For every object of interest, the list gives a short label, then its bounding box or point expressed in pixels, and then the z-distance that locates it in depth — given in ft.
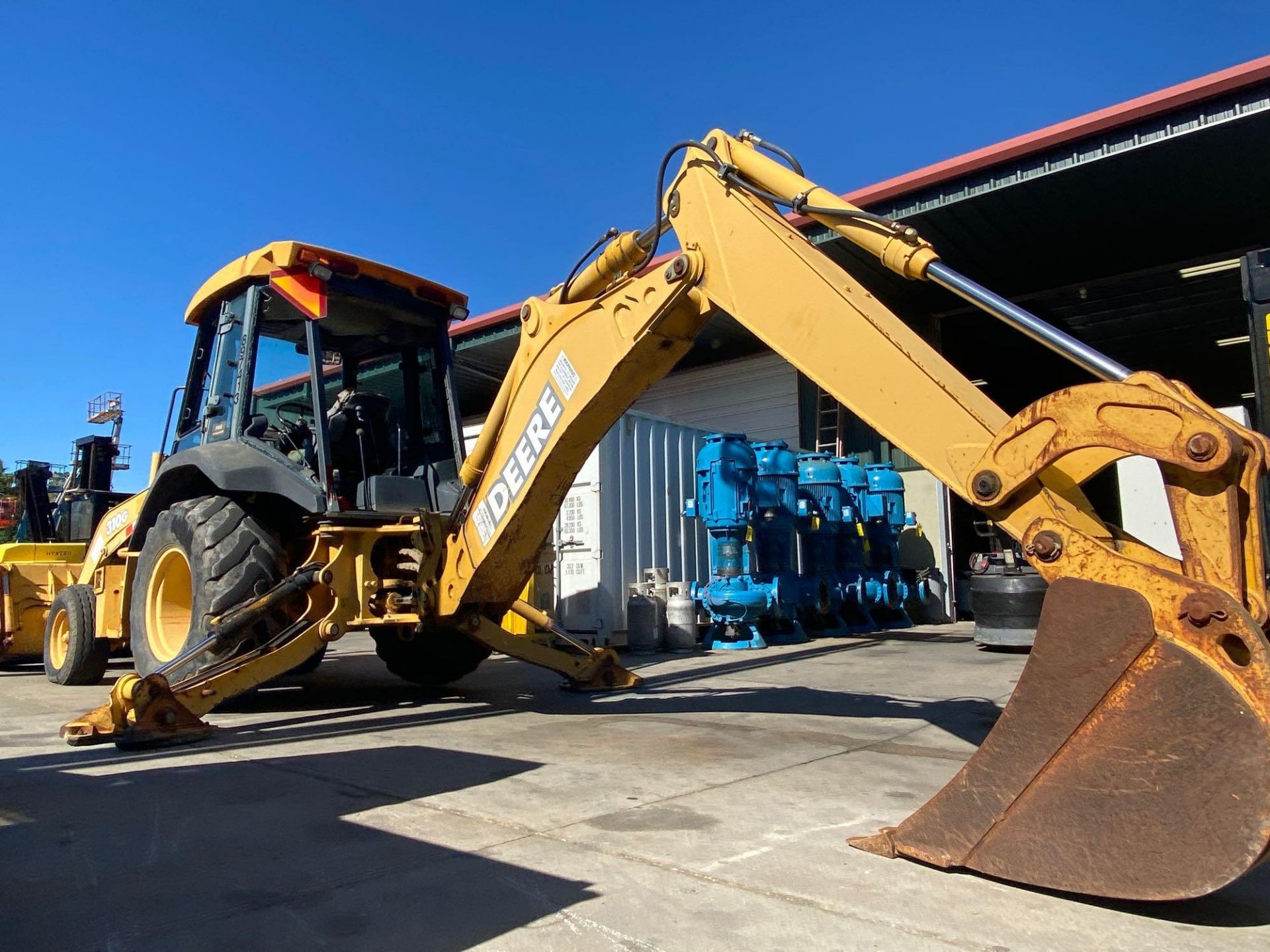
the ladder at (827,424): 58.75
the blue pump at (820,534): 43.24
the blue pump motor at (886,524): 48.47
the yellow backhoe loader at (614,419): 8.43
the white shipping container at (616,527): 37.65
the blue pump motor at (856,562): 45.70
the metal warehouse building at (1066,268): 36.63
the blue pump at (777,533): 39.93
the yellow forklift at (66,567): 26.99
